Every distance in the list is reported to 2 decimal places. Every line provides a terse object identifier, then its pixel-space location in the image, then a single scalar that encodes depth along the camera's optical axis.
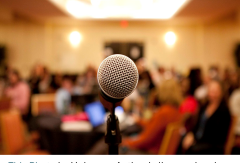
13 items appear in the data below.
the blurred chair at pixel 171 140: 2.02
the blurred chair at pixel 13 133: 2.54
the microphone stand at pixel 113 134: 0.82
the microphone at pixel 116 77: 0.76
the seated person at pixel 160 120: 2.45
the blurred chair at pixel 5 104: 4.28
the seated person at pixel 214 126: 2.78
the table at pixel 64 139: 2.73
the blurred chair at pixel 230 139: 2.76
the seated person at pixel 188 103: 3.73
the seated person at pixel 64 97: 3.76
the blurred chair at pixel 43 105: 4.03
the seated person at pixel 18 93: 4.98
